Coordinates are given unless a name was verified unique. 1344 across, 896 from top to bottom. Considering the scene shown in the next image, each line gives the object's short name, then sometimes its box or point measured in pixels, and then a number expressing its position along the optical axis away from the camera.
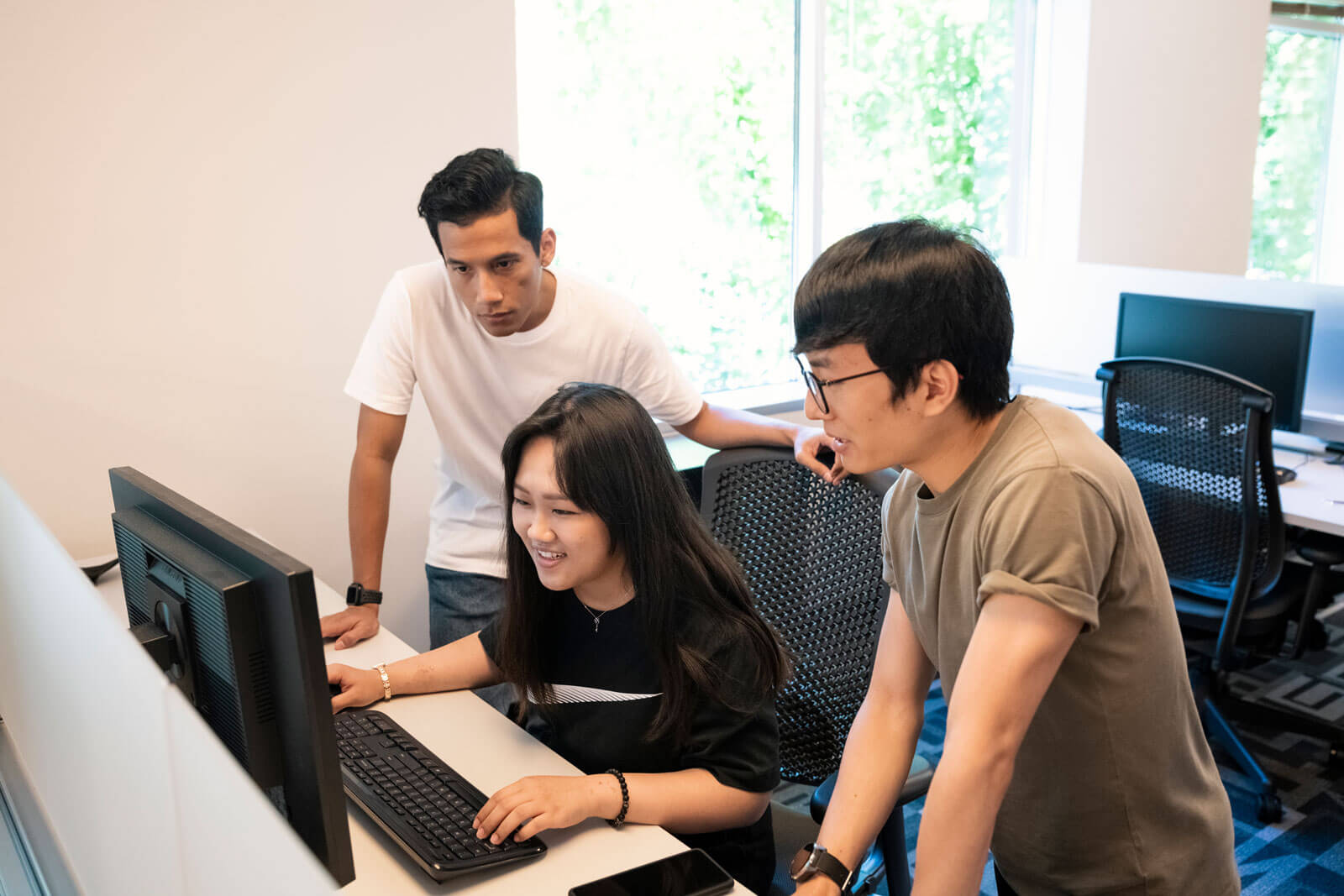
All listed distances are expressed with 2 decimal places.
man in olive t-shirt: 0.97
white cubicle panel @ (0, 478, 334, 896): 0.62
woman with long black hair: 1.35
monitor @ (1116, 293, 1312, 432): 2.86
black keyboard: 1.17
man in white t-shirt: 1.89
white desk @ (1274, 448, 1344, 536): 2.44
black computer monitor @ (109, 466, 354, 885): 0.84
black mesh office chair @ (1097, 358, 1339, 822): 2.38
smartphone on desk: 1.10
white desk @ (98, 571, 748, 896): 1.16
